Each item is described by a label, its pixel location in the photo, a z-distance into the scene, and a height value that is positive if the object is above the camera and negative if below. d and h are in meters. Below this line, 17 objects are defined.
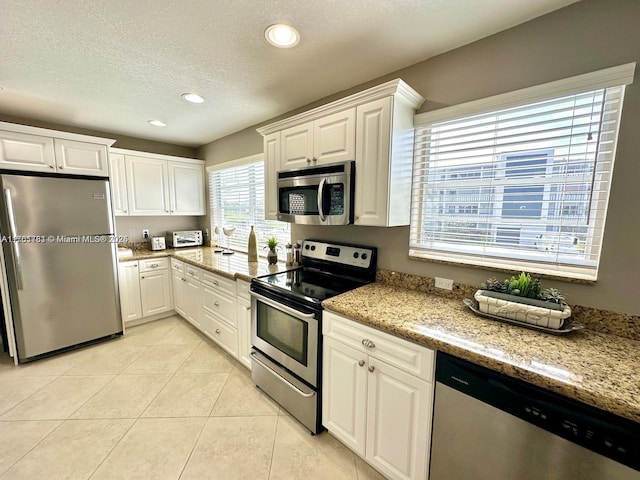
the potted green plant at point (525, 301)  1.23 -0.44
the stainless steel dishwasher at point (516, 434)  0.84 -0.79
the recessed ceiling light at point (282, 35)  1.44 +0.99
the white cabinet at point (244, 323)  2.25 -0.98
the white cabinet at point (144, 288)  3.15 -0.99
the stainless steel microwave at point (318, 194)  1.82 +0.13
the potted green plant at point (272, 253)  2.71 -0.43
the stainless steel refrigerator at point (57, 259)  2.31 -0.49
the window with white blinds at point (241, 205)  3.19 +0.07
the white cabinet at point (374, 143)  1.64 +0.46
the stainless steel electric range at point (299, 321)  1.69 -0.76
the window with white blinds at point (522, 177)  1.28 +0.21
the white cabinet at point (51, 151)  2.29 +0.53
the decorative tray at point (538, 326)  1.21 -0.53
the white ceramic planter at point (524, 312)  1.21 -0.47
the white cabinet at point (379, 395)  1.25 -0.97
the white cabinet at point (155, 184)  3.32 +0.34
